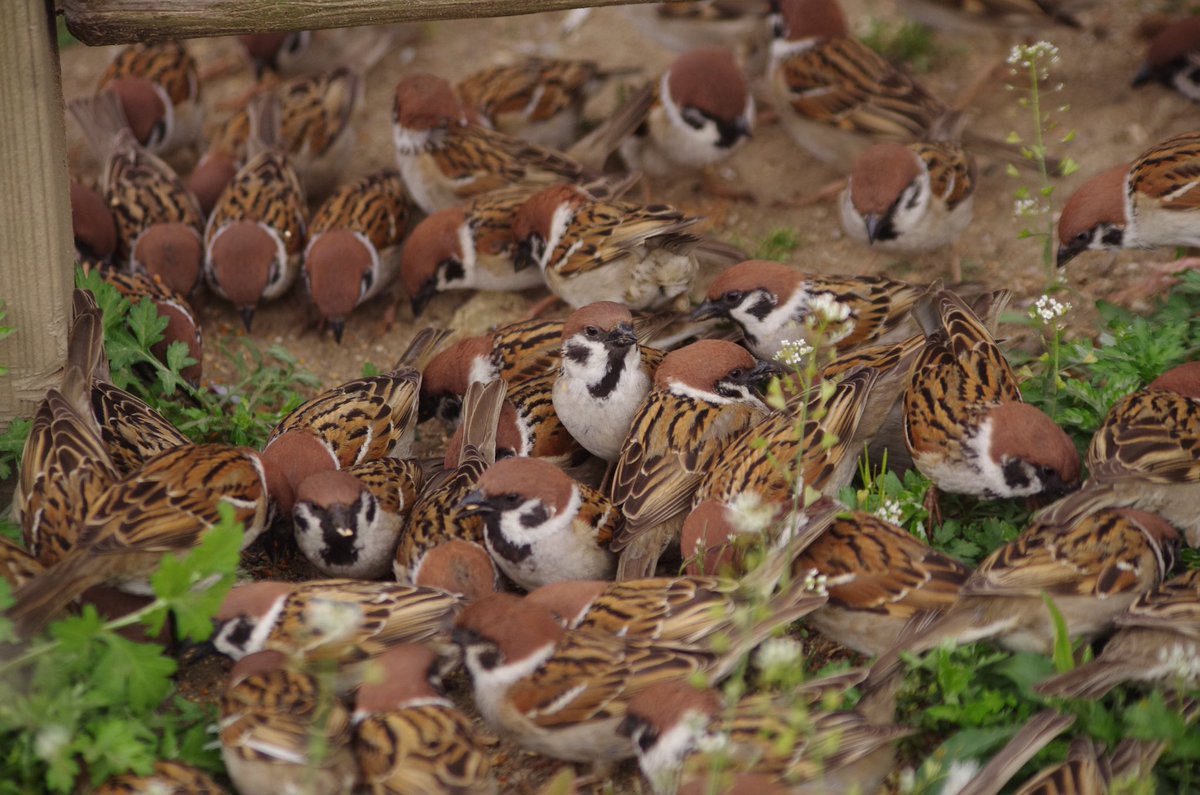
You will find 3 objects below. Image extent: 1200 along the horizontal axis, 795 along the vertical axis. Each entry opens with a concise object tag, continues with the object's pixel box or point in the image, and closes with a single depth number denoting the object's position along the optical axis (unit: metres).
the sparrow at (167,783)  6.84
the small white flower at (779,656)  5.74
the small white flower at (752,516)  6.29
